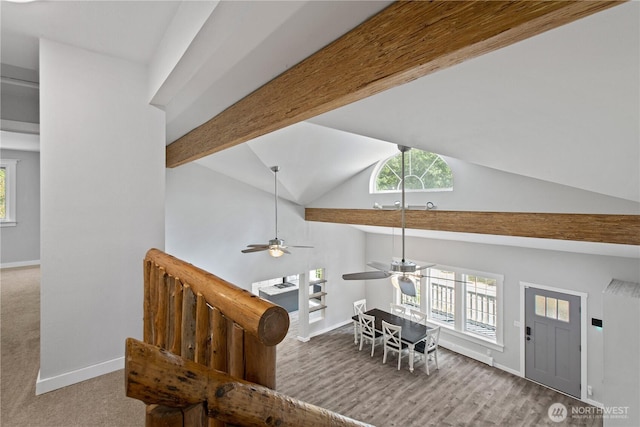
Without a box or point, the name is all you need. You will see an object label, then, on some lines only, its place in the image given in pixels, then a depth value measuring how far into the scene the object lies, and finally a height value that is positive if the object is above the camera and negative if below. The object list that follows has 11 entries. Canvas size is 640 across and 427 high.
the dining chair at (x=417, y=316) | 7.05 -2.57
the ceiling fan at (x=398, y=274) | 3.71 -0.87
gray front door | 5.20 -2.34
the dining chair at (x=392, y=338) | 6.09 -2.65
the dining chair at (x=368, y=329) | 6.69 -2.73
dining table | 5.98 -2.57
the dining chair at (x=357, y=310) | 7.23 -2.72
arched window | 5.11 +0.70
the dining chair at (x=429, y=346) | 5.96 -2.78
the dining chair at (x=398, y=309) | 7.61 -2.54
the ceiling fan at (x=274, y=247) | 4.61 -0.56
